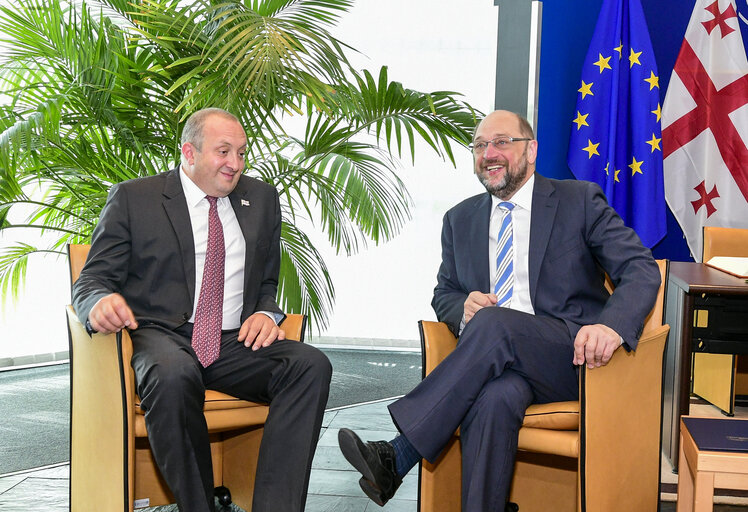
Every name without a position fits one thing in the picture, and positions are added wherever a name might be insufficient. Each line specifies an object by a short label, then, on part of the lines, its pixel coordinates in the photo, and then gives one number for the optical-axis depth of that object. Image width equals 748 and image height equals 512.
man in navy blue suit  1.92
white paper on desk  2.89
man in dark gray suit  1.92
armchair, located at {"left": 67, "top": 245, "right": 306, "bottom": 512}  1.90
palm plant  2.47
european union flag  3.81
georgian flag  3.91
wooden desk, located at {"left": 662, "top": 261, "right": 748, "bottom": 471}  2.64
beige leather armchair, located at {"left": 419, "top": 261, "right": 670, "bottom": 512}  1.86
